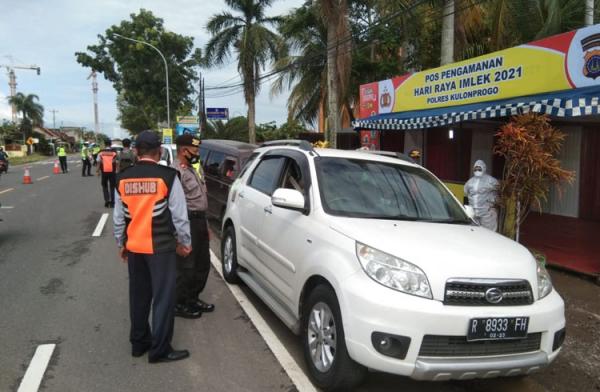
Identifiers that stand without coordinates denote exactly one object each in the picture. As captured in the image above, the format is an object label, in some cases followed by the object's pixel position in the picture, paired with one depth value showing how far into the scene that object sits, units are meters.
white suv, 3.12
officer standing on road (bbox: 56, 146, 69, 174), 26.66
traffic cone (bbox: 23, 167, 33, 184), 19.68
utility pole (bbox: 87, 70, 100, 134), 67.25
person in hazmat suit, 7.46
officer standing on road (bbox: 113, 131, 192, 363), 3.86
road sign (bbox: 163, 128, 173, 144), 32.31
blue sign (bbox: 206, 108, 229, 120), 28.48
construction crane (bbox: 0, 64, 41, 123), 69.00
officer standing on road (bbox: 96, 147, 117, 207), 12.23
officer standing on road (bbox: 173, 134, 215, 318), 5.03
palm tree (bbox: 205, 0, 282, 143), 26.25
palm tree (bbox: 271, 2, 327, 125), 21.69
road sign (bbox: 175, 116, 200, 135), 32.13
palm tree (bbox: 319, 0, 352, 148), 15.79
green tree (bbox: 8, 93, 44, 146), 75.81
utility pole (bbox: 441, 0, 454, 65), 13.46
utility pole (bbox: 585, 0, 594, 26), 11.63
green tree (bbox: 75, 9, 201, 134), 44.50
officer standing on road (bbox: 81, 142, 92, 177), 24.05
